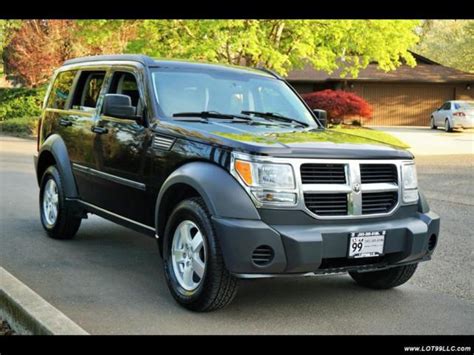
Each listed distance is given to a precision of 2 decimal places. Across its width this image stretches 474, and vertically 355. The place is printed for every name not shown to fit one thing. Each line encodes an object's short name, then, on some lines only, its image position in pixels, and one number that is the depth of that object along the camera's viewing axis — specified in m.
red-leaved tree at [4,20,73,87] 36.69
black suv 4.86
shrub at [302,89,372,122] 29.20
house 42.41
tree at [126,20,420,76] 22.98
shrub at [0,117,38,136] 28.17
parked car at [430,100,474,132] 33.09
